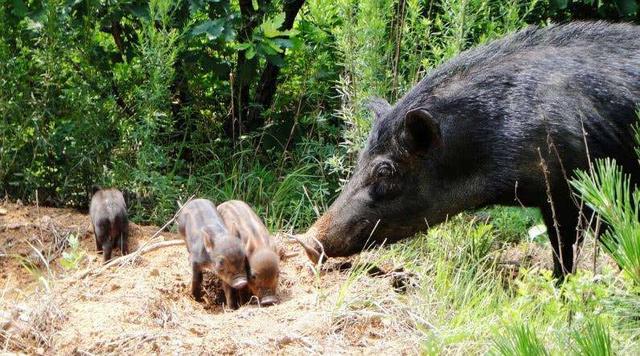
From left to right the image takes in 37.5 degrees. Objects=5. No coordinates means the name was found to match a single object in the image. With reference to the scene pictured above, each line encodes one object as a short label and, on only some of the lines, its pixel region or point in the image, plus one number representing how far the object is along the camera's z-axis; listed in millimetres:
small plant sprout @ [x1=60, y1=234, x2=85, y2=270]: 5616
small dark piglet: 6727
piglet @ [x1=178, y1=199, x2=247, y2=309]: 5746
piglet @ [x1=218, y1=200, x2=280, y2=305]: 5746
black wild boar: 5672
